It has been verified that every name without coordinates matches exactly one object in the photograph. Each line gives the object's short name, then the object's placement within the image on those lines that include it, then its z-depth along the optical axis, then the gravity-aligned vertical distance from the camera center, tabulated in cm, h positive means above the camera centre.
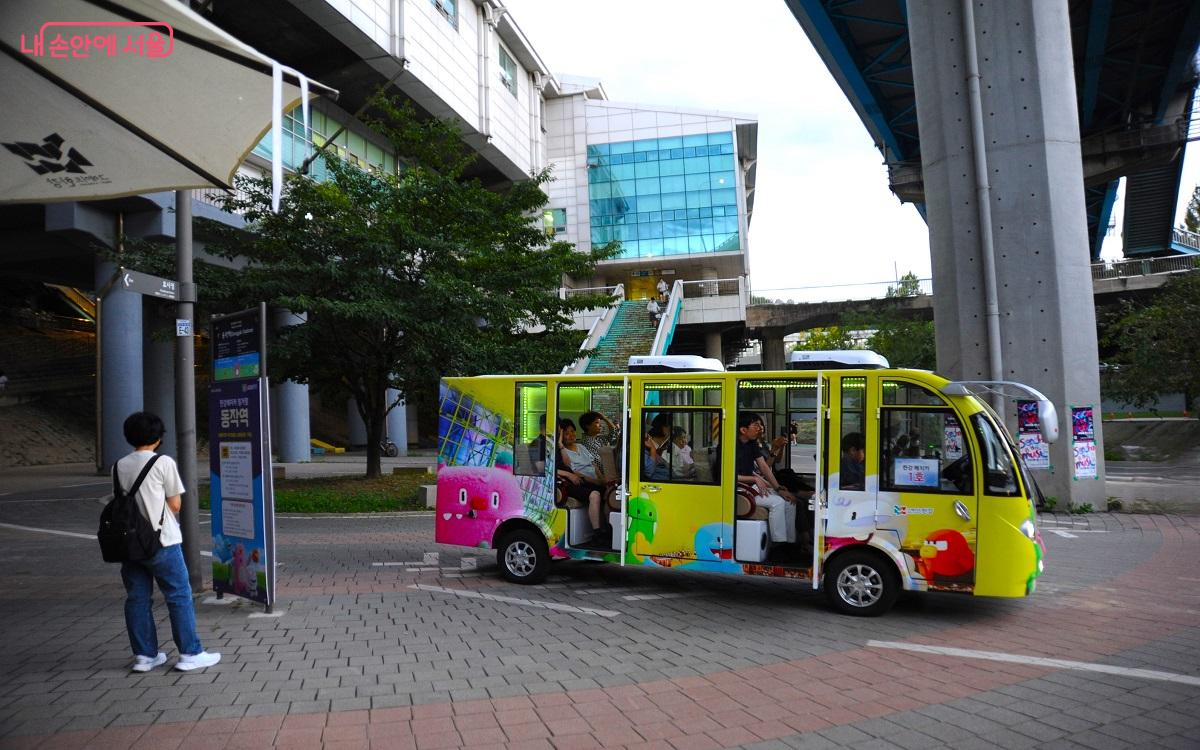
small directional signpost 679 +128
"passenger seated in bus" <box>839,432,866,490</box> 711 -63
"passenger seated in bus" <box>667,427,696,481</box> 784 -57
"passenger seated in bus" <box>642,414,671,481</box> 794 -52
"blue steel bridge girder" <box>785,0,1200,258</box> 2366 +1152
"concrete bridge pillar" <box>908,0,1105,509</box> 1389 +331
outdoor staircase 3062 +281
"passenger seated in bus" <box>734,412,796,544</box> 761 -77
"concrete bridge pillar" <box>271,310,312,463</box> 2977 -19
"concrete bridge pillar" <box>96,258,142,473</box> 2291 +183
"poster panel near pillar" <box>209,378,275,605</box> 697 -69
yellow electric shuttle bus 681 -79
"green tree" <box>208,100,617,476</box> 1499 +271
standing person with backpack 529 -99
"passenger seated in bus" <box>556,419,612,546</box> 852 -76
